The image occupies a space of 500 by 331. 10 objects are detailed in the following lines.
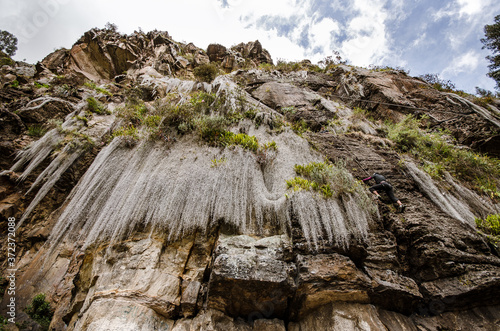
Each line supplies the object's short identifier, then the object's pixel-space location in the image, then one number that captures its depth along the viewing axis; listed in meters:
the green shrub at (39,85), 12.60
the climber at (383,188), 6.19
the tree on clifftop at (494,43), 14.34
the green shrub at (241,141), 7.32
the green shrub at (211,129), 7.61
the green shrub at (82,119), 9.98
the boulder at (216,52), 20.87
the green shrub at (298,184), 5.92
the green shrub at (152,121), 8.00
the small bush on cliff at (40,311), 5.73
